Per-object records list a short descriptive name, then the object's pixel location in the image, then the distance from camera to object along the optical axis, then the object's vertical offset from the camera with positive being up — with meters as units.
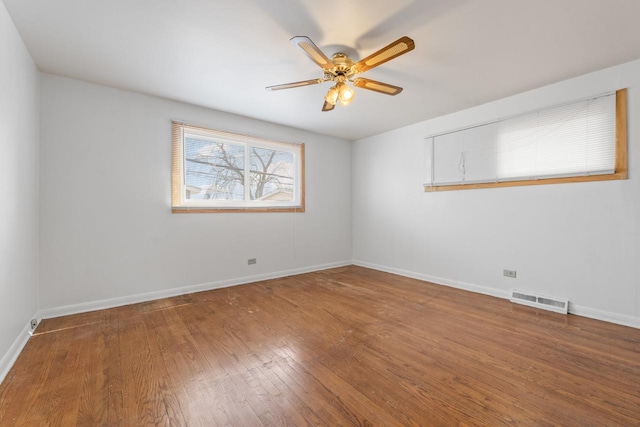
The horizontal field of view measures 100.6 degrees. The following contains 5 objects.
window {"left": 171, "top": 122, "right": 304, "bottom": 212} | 3.55 +0.57
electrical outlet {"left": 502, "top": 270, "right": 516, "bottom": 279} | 3.28 -0.78
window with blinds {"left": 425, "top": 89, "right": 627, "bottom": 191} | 2.67 +0.74
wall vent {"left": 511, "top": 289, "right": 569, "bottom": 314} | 2.88 -1.03
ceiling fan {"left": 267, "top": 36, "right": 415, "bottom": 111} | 1.88 +1.19
